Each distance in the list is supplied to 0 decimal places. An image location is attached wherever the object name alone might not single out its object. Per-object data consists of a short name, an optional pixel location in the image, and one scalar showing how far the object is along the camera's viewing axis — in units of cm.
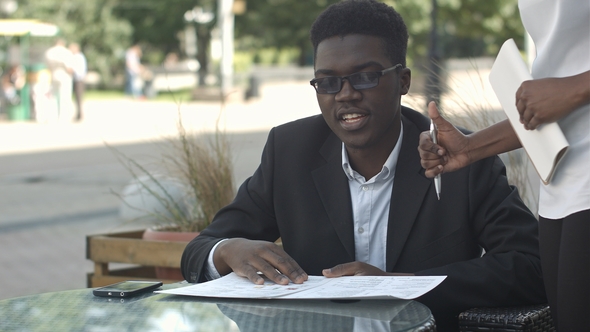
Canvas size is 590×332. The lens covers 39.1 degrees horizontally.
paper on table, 202
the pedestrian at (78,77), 2005
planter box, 403
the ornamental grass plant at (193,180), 438
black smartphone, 216
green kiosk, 2044
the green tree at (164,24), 3797
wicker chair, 217
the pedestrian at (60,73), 1967
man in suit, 243
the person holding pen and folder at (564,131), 190
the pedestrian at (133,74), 2917
